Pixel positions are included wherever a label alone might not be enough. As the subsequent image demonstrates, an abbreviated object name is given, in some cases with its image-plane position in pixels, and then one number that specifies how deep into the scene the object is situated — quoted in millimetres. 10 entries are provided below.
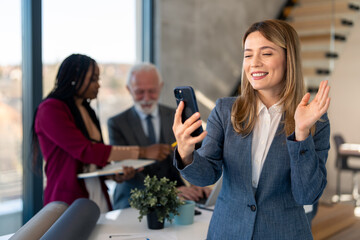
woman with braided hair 2279
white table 1761
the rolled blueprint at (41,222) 1521
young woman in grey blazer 1382
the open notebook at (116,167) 2316
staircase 6207
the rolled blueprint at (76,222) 1463
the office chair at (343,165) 6035
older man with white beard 2771
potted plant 1784
